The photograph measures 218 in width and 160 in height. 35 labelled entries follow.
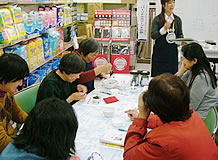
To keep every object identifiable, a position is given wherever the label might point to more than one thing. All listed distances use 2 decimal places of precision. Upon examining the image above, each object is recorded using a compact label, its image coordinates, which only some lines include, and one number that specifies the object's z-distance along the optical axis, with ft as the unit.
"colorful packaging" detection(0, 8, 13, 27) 7.55
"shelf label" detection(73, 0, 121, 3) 16.93
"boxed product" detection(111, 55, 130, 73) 16.55
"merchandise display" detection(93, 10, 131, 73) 16.30
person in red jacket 3.53
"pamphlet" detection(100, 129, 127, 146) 4.84
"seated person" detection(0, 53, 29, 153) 4.73
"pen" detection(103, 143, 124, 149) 4.77
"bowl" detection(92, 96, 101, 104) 6.98
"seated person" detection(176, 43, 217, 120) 6.27
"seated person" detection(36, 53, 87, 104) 6.44
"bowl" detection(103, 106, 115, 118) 5.99
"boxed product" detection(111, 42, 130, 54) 16.49
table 4.63
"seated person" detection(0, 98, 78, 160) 3.22
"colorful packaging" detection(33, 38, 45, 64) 10.25
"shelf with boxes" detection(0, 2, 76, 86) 7.97
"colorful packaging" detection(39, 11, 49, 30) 10.75
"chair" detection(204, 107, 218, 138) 5.17
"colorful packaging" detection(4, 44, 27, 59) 8.41
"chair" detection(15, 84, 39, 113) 6.51
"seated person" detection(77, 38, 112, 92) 8.26
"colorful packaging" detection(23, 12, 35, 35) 9.22
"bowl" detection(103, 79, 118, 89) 8.13
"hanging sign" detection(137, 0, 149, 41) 15.61
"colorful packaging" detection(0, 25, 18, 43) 7.59
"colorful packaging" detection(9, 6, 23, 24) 8.19
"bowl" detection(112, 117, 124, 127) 5.64
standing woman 11.35
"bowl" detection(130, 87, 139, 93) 7.89
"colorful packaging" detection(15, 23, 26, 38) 8.50
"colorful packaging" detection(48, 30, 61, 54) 11.76
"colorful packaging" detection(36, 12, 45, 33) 10.17
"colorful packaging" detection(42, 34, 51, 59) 11.18
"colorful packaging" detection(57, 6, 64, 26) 12.75
